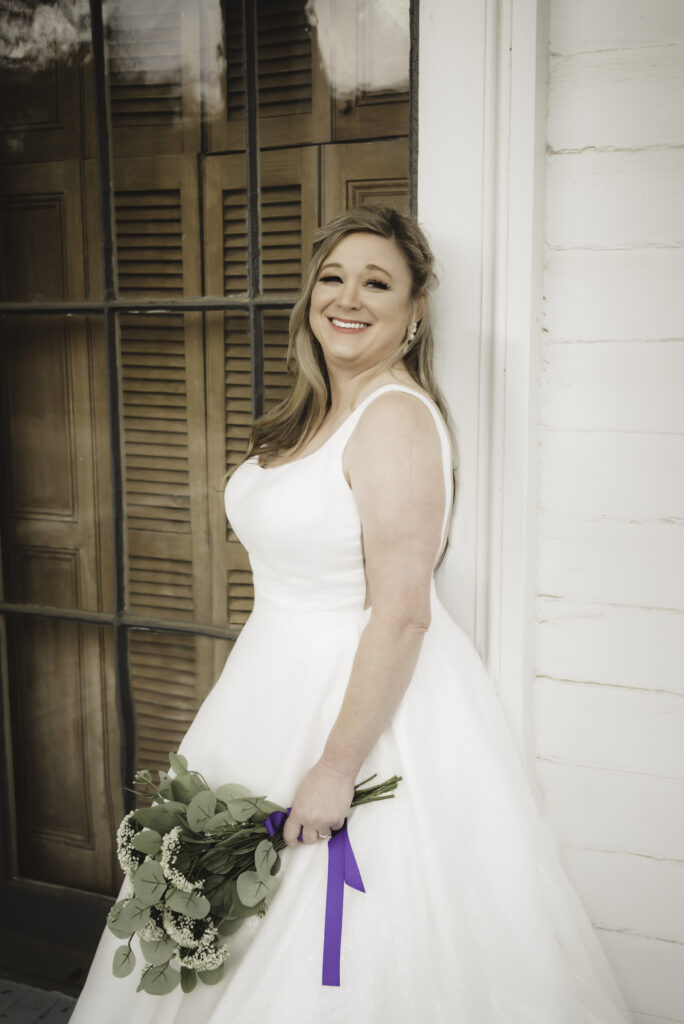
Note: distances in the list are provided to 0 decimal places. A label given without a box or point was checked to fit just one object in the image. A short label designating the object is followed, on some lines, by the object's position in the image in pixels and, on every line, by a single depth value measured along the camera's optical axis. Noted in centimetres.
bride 118
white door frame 131
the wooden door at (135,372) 159
